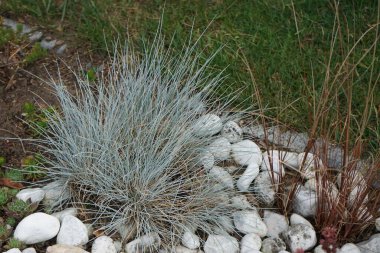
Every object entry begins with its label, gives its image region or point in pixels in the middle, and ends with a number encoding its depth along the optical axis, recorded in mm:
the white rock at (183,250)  2428
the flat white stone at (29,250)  2381
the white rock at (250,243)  2428
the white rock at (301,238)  2436
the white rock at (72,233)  2416
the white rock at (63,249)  2347
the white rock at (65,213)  2508
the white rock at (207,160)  2639
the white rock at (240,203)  2545
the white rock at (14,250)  2344
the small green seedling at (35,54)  3219
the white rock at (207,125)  2678
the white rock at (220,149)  2695
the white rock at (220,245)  2418
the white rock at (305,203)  2564
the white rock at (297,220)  2529
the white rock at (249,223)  2488
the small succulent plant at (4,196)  2543
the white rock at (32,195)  2553
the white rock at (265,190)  2594
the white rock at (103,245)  2383
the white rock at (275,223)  2523
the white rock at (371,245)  2430
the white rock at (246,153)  2742
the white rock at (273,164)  2520
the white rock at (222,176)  2592
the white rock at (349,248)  2404
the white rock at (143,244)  2410
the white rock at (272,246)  2428
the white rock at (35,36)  3437
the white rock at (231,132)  2828
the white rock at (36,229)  2418
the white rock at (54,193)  2570
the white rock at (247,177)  2616
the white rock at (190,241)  2432
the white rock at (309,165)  2439
